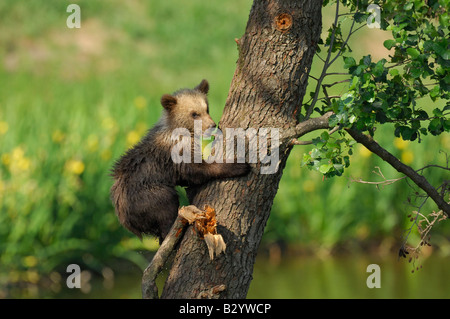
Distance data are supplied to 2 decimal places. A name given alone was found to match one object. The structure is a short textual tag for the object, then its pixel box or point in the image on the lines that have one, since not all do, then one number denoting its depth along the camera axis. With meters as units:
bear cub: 7.62
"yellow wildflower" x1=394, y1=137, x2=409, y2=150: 15.67
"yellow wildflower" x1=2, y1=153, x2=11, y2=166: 13.52
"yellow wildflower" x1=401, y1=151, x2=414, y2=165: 15.72
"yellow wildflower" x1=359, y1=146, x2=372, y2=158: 15.71
